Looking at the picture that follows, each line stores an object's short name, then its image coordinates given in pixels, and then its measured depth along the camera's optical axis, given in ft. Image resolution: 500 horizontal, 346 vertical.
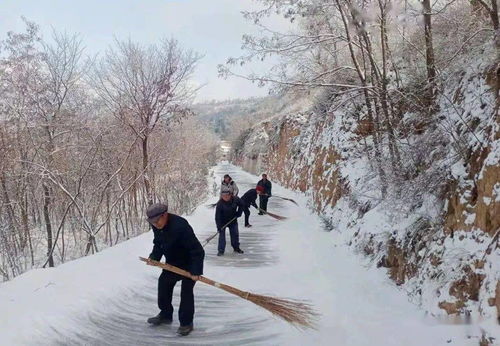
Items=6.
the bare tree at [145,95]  54.08
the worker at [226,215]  28.40
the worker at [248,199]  40.75
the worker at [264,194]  50.98
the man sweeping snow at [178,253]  14.89
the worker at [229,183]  33.18
